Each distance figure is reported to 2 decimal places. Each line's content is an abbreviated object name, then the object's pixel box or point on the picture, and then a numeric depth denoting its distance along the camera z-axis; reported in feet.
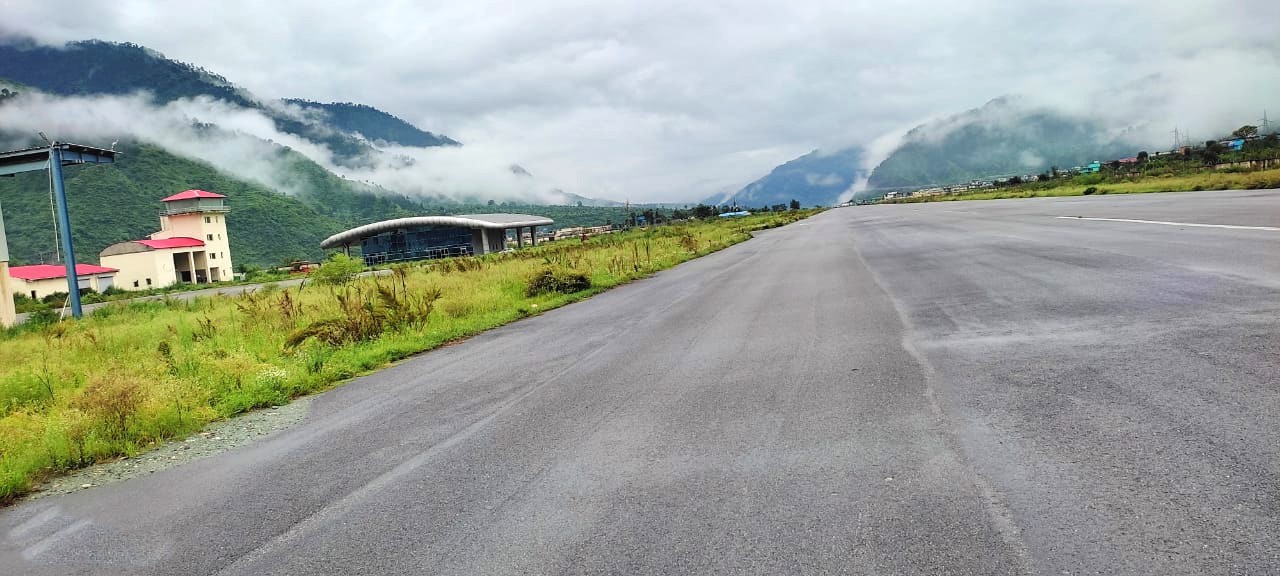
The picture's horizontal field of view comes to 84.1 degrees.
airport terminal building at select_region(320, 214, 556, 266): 305.73
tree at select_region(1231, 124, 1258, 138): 358.10
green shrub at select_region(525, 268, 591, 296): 60.03
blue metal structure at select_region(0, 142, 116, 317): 86.89
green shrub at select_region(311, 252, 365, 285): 107.65
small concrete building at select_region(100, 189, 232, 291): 252.62
